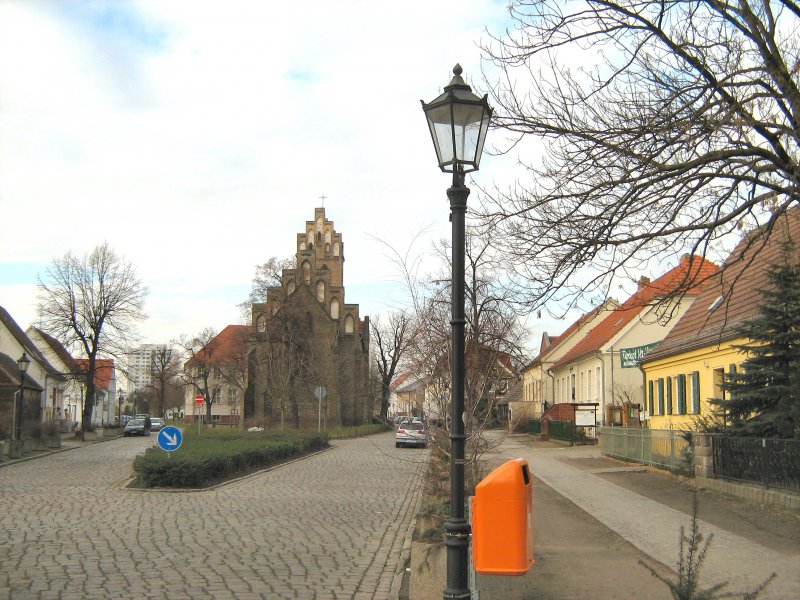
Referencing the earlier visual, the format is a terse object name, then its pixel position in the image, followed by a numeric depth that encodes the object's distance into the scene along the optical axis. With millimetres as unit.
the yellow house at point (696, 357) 22125
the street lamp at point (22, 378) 32719
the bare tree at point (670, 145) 9797
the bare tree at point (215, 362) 73938
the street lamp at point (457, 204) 6266
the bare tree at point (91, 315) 50188
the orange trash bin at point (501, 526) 6309
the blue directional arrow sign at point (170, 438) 19503
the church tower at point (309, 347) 62781
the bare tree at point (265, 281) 62969
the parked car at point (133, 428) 60341
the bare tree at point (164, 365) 86125
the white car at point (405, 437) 34828
